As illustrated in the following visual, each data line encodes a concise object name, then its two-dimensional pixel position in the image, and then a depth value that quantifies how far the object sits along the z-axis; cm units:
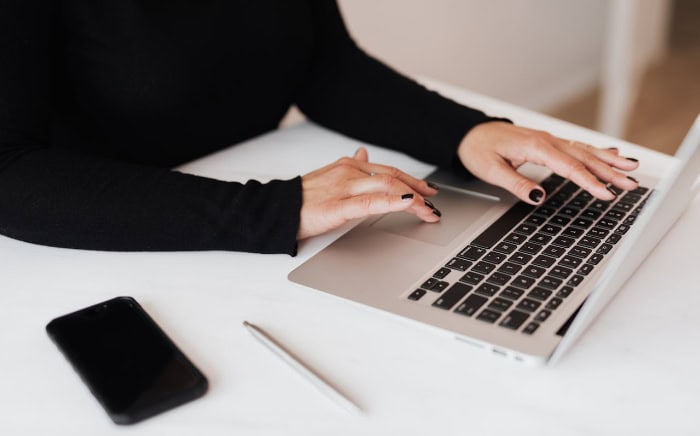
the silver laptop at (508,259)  67
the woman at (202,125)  86
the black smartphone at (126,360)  63
